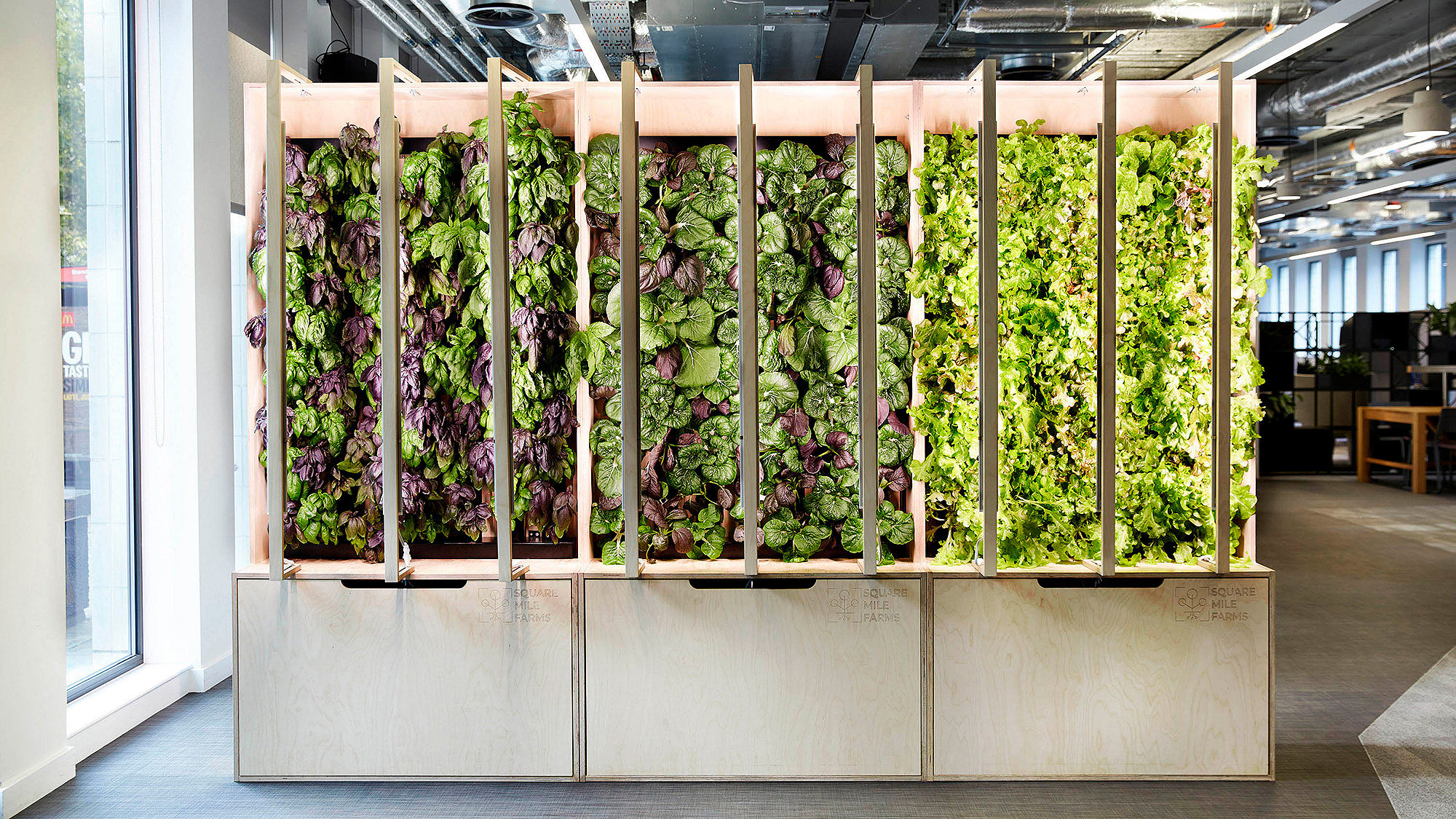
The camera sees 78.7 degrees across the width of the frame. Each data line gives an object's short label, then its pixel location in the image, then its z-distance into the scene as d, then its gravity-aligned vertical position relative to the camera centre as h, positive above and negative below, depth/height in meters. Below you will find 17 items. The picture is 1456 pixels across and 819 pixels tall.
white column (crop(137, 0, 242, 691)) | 3.69 +0.29
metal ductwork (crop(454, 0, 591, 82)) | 3.76 +1.80
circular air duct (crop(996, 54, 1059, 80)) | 5.16 +1.90
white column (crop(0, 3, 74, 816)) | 2.78 -0.10
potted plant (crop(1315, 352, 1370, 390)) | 11.47 +0.19
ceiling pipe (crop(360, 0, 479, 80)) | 4.34 +1.91
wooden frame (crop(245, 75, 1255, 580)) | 2.95 +0.98
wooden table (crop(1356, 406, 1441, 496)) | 9.42 -0.38
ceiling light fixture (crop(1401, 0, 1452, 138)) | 5.84 +1.79
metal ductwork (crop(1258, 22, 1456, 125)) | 5.18 +2.02
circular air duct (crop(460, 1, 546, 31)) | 3.72 +1.62
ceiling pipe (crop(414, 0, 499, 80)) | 4.30 +1.89
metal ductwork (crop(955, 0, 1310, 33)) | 4.09 +1.76
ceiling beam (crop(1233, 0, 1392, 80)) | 4.17 +1.79
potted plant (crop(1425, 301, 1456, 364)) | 11.40 +0.71
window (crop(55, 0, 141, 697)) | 3.36 +0.23
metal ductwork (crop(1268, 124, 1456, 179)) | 7.27 +2.04
